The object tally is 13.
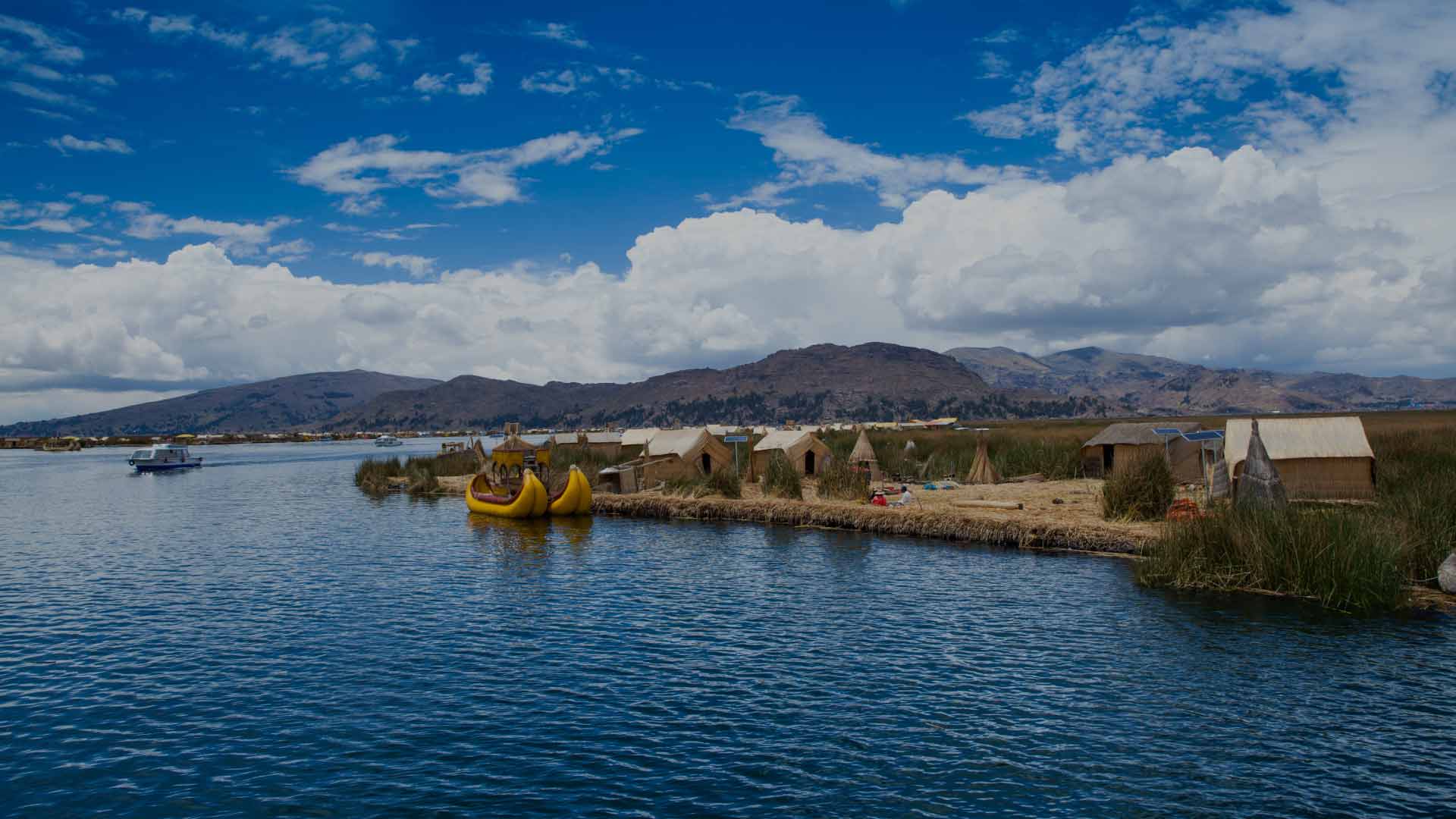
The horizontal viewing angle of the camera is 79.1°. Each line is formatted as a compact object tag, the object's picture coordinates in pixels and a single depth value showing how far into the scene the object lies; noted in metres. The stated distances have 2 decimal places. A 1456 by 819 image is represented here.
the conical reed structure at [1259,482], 19.84
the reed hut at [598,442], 54.16
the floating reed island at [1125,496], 17.30
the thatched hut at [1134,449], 36.19
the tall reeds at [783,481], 34.66
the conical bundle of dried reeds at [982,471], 38.94
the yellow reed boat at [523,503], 35.25
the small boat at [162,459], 79.12
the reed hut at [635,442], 51.03
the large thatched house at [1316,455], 26.58
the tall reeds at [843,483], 32.44
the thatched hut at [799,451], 43.41
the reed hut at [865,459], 40.84
